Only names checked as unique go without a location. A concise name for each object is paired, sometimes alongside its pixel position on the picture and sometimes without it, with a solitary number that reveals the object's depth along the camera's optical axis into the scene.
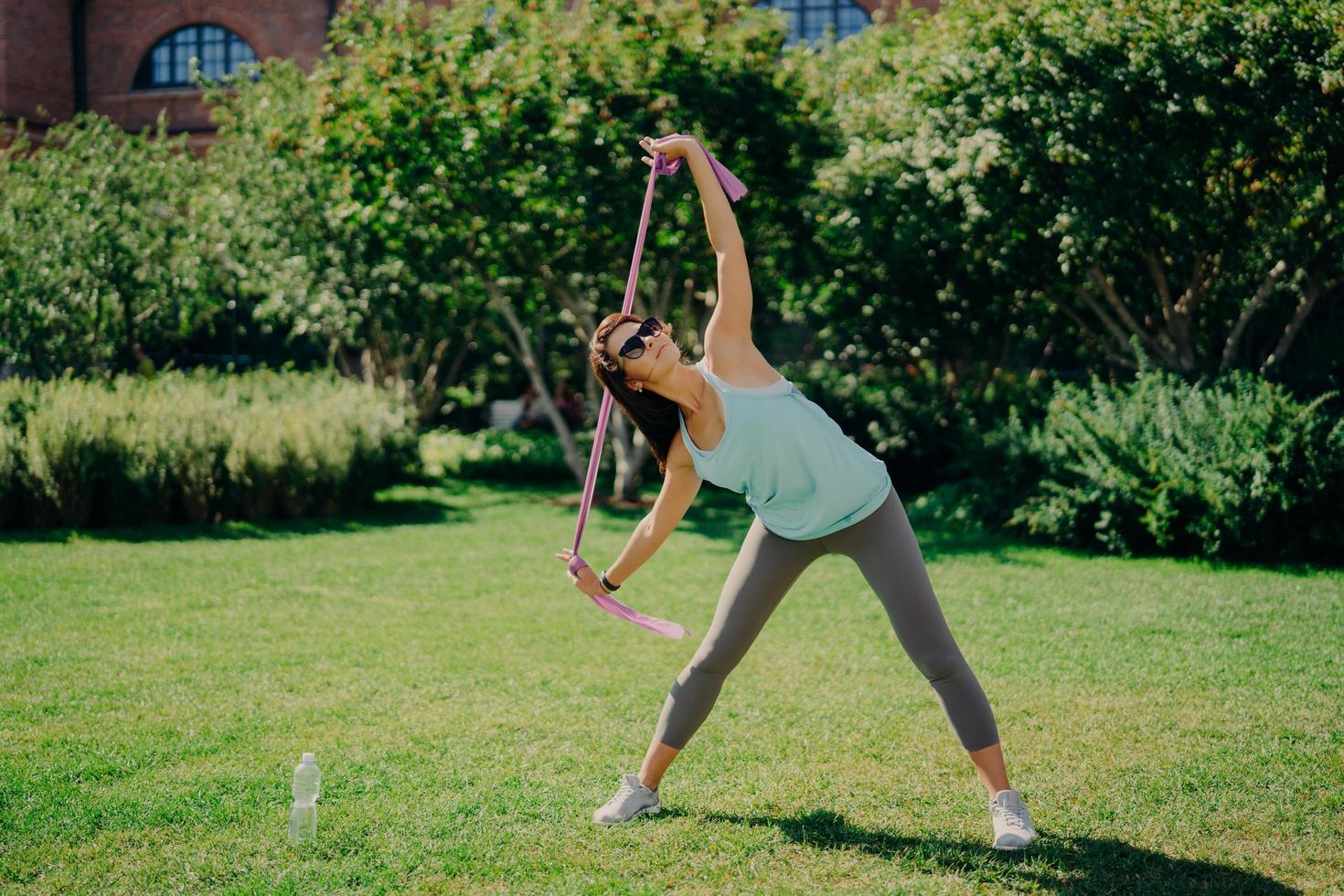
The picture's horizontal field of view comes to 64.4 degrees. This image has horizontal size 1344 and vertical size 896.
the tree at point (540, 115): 11.84
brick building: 26.11
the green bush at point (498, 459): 16.61
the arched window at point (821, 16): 25.02
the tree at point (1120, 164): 9.25
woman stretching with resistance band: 3.55
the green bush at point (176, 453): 10.82
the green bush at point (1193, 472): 8.70
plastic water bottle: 3.69
